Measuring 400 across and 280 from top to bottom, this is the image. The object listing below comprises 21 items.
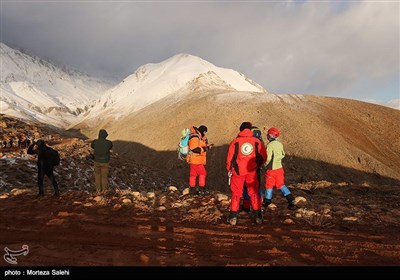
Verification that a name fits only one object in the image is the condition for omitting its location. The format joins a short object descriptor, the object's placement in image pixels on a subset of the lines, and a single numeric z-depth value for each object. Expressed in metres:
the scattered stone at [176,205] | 9.81
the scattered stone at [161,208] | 9.39
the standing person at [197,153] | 11.36
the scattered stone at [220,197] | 10.43
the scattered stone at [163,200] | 10.25
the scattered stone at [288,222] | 8.05
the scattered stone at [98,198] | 9.95
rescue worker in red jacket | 7.81
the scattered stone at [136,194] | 10.92
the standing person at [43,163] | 11.06
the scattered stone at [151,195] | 11.16
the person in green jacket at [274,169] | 9.25
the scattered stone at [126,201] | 9.98
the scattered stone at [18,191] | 11.41
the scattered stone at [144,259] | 5.47
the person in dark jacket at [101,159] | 11.38
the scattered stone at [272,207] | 9.71
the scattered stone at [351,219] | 8.31
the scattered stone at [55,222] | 7.64
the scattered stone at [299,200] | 10.31
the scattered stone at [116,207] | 9.22
